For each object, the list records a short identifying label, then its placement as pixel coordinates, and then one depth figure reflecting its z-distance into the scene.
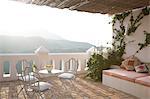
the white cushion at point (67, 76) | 2.77
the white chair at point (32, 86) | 2.12
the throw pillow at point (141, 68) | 3.19
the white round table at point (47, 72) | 2.86
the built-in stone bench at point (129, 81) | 2.67
